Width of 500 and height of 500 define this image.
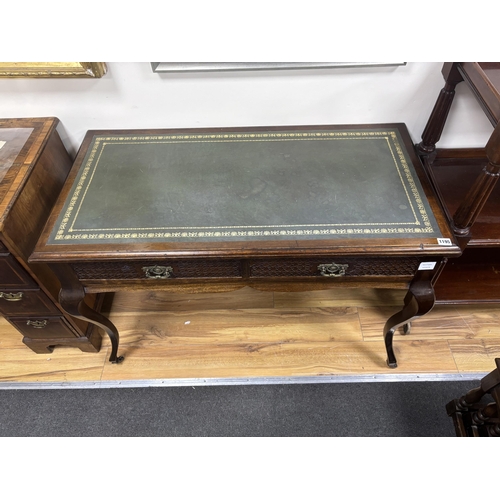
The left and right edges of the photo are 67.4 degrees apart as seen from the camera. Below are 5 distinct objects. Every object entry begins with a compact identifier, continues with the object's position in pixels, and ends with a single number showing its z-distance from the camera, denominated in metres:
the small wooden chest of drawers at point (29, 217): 0.95
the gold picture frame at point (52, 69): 1.01
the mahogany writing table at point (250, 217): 0.90
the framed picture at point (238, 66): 1.02
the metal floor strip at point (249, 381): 1.29
